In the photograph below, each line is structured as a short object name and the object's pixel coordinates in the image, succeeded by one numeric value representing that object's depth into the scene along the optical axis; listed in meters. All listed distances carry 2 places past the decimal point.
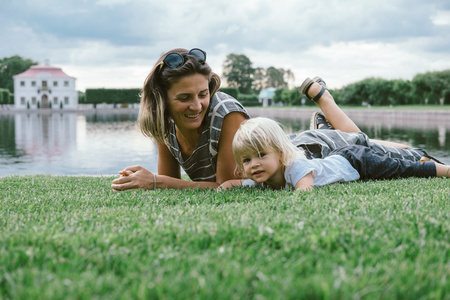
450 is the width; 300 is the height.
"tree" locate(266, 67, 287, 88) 88.38
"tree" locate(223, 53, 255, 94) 78.62
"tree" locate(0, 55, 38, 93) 69.94
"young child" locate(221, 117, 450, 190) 3.09
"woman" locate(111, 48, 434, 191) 3.21
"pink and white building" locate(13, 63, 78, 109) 61.03
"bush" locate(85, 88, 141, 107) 61.28
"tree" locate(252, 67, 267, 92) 85.06
